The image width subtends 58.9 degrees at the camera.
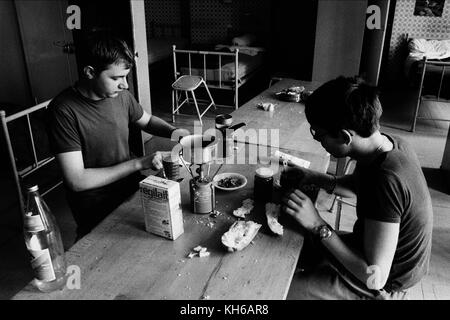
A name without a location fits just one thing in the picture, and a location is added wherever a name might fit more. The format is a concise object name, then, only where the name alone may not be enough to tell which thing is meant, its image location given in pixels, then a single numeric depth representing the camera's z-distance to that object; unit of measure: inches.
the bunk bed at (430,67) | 186.5
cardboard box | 56.7
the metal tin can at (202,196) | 63.9
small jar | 68.5
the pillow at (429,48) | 228.7
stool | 193.3
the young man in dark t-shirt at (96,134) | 72.3
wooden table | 49.9
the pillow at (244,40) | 256.4
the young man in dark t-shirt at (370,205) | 53.0
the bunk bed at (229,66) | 210.1
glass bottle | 50.1
